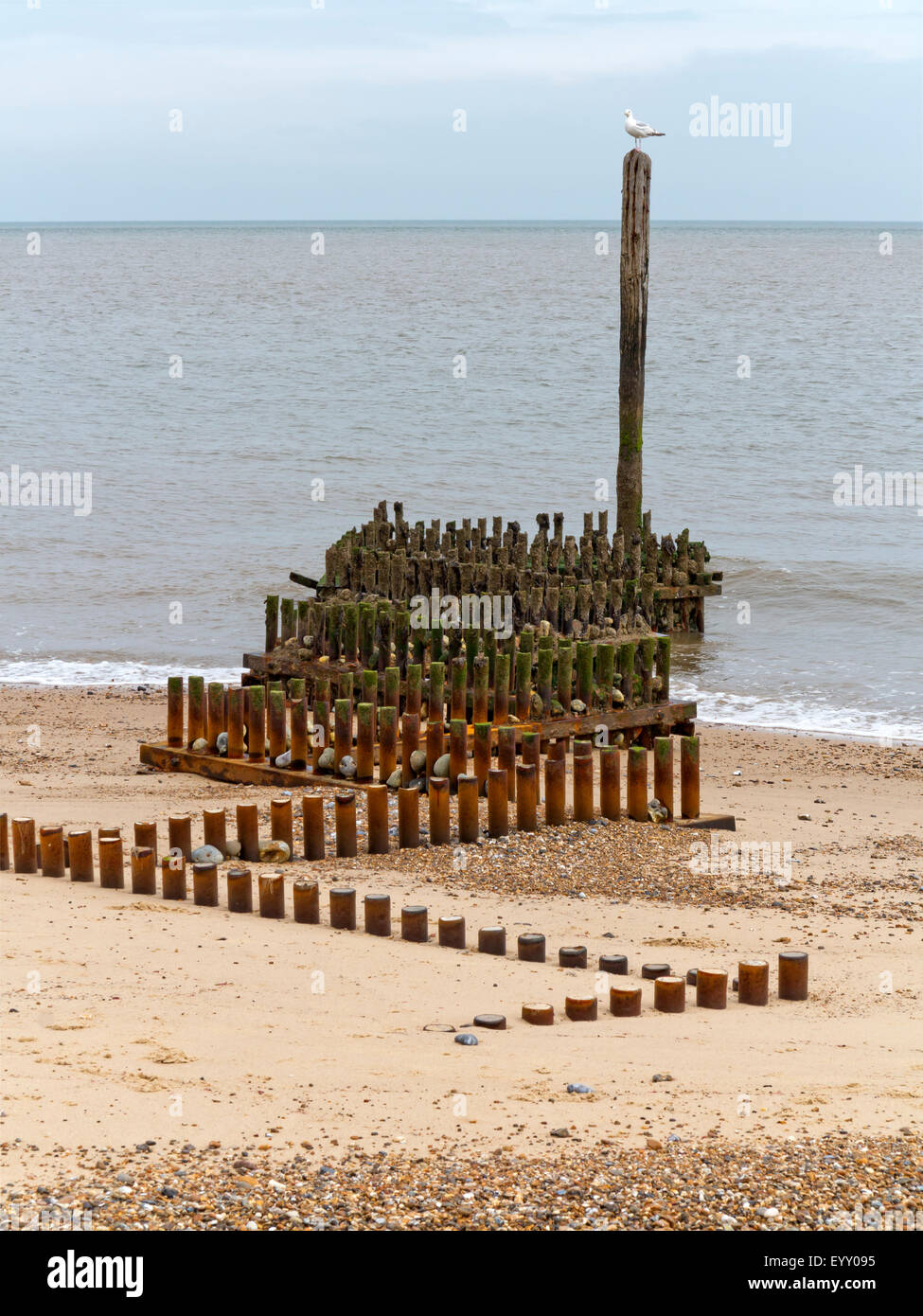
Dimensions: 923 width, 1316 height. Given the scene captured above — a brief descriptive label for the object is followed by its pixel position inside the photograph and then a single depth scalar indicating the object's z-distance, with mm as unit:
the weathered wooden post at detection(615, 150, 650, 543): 16484
